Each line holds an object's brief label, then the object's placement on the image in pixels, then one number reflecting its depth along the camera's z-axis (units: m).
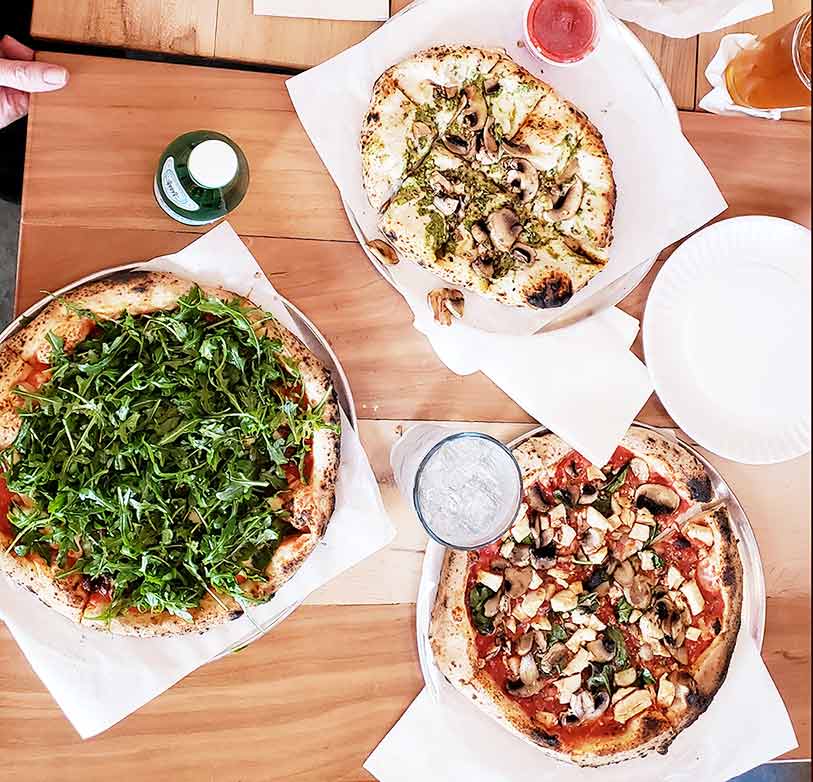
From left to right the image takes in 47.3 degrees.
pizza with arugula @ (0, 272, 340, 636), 1.27
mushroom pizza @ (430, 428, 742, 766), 1.49
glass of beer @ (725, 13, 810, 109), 1.40
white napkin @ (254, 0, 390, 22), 1.41
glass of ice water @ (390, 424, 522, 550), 1.40
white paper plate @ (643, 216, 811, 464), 1.45
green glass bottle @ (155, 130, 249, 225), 1.24
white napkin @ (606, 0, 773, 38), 1.47
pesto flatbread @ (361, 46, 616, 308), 1.37
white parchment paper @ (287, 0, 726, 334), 1.44
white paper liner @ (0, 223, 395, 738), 1.30
